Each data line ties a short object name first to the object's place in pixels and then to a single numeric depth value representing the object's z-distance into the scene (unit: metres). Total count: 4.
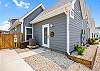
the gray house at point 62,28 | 3.63
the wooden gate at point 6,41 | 5.45
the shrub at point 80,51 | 3.51
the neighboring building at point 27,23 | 6.05
